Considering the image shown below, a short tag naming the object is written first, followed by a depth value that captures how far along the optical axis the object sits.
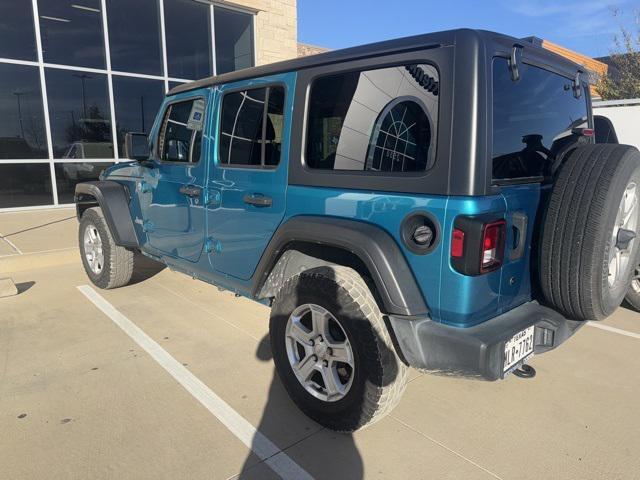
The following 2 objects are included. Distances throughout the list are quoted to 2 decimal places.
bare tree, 14.34
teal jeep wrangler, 2.02
